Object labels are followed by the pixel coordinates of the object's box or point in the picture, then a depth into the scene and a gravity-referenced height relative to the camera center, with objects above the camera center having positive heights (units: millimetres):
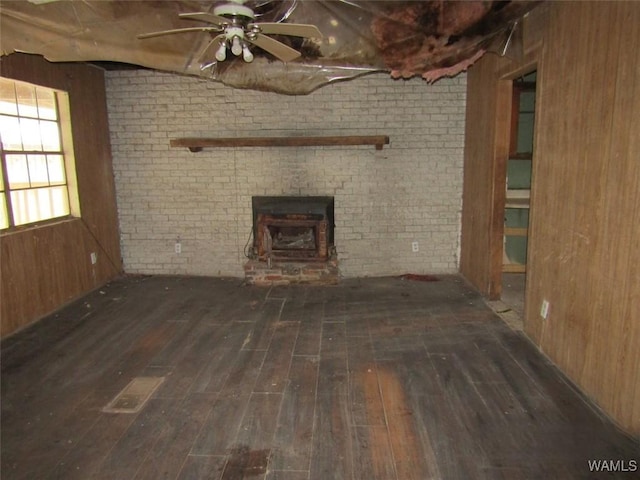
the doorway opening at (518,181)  4828 -51
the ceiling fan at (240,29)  2080 +843
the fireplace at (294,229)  4727 -571
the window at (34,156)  3570 +286
